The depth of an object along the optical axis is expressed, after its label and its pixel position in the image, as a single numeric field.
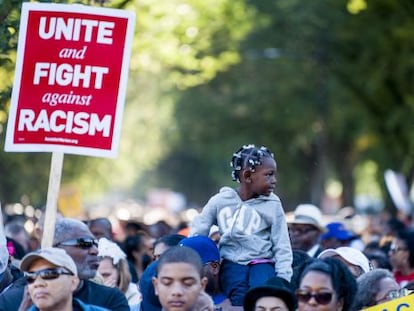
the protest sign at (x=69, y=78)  10.02
